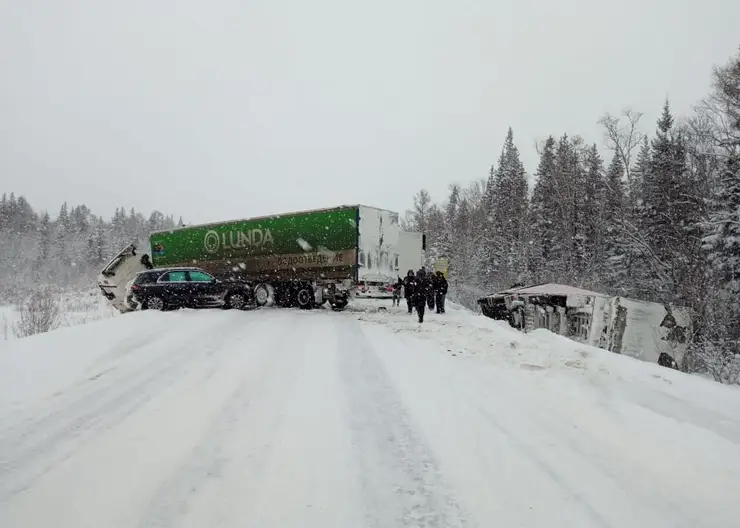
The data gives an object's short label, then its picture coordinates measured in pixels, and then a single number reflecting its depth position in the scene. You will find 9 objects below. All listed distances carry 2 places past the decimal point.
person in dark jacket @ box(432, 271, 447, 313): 18.36
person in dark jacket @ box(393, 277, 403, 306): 19.12
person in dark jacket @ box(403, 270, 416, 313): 16.58
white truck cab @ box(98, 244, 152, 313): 23.34
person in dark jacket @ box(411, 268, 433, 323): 14.48
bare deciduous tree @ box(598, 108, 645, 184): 32.72
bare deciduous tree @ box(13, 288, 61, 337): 14.49
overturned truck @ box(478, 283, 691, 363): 13.52
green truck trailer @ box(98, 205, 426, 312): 18.17
